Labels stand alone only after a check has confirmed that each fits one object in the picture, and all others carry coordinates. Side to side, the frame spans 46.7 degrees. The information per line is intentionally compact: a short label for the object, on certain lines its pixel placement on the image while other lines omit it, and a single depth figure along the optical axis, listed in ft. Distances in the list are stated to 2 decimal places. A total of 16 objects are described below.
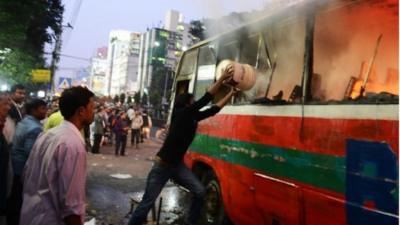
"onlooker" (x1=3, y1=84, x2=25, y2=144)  16.64
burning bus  11.34
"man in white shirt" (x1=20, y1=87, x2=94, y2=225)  9.09
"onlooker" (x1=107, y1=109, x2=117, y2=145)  63.84
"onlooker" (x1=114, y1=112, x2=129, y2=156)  52.54
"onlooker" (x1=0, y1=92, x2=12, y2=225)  12.42
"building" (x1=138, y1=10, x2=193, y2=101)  366.22
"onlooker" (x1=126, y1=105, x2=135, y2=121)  68.95
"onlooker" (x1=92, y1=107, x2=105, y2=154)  53.11
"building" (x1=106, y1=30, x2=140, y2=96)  441.27
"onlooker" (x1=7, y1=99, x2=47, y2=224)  16.08
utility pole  103.30
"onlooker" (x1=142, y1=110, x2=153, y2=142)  80.80
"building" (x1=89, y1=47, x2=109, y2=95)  480.64
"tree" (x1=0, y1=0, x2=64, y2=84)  52.44
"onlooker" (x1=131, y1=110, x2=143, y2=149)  64.34
